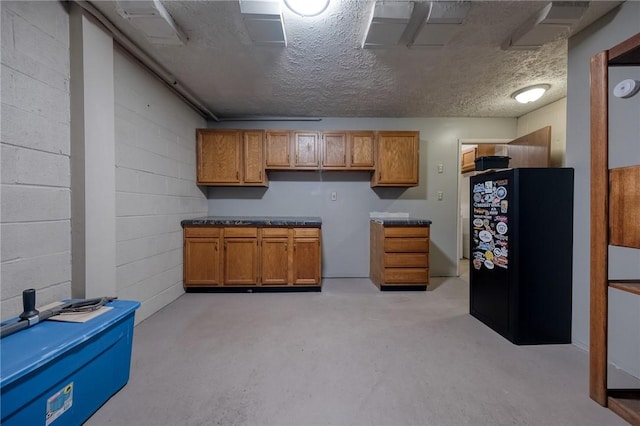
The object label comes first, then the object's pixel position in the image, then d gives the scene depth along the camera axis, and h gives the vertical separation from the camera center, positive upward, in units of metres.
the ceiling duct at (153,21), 1.64 +1.38
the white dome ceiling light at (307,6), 1.62 +1.38
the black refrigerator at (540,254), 1.98 -0.37
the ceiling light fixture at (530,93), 2.85 +1.39
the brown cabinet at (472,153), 4.67 +1.10
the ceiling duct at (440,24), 1.66 +1.37
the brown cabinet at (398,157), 3.53 +0.75
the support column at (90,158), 1.65 +0.36
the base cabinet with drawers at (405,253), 3.22 -0.59
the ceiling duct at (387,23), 1.67 +1.38
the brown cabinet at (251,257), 3.17 -0.63
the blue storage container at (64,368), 0.95 -0.73
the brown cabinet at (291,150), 3.53 +0.87
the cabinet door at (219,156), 3.47 +0.76
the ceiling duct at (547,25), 1.66 +1.37
